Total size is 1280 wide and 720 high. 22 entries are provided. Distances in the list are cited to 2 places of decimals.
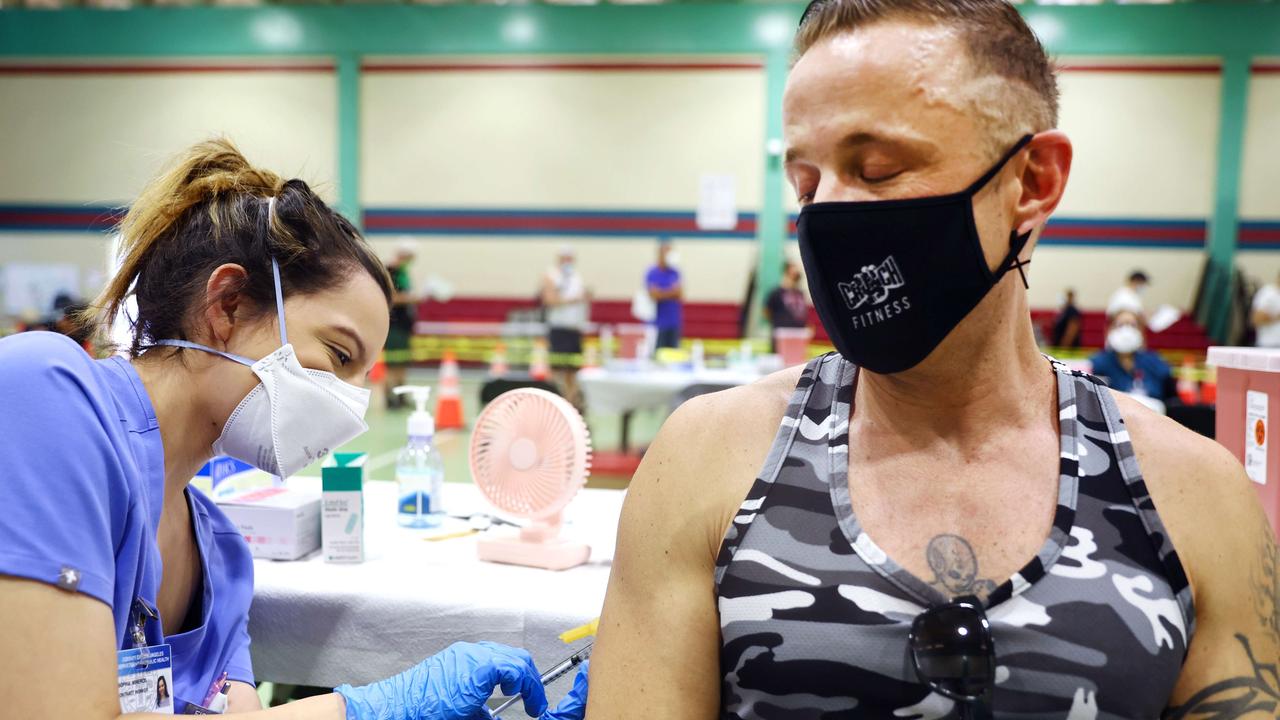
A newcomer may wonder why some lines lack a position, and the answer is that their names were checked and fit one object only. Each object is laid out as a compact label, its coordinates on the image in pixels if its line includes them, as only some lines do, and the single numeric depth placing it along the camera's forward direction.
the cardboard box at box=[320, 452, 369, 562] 2.22
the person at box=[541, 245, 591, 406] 9.96
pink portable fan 2.25
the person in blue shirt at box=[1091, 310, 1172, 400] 7.05
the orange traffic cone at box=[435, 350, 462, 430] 8.95
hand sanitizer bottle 2.60
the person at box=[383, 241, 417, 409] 10.87
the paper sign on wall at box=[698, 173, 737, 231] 11.04
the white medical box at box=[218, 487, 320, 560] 2.23
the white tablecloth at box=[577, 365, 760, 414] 6.84
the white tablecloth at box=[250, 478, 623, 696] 1.99
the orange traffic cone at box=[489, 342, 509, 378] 10.48
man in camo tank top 1.00
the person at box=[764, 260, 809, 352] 10.35
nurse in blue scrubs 1.22
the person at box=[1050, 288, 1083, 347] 12.37
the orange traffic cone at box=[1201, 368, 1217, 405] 8.41
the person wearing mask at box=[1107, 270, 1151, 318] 9.74
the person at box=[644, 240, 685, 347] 10.86
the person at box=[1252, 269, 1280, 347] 10.31
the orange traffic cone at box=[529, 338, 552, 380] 9.13
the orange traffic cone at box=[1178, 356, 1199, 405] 8.40
